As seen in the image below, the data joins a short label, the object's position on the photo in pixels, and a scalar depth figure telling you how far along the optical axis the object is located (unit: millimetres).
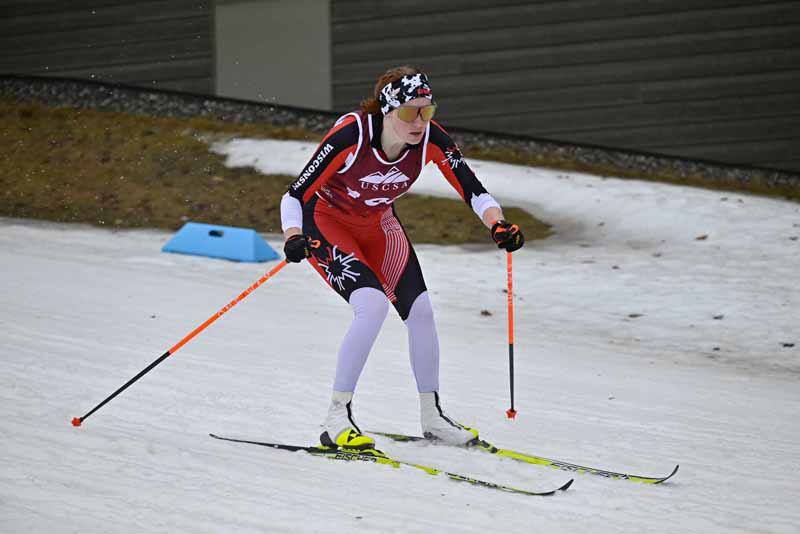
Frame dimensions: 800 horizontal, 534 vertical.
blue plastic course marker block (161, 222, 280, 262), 22422
